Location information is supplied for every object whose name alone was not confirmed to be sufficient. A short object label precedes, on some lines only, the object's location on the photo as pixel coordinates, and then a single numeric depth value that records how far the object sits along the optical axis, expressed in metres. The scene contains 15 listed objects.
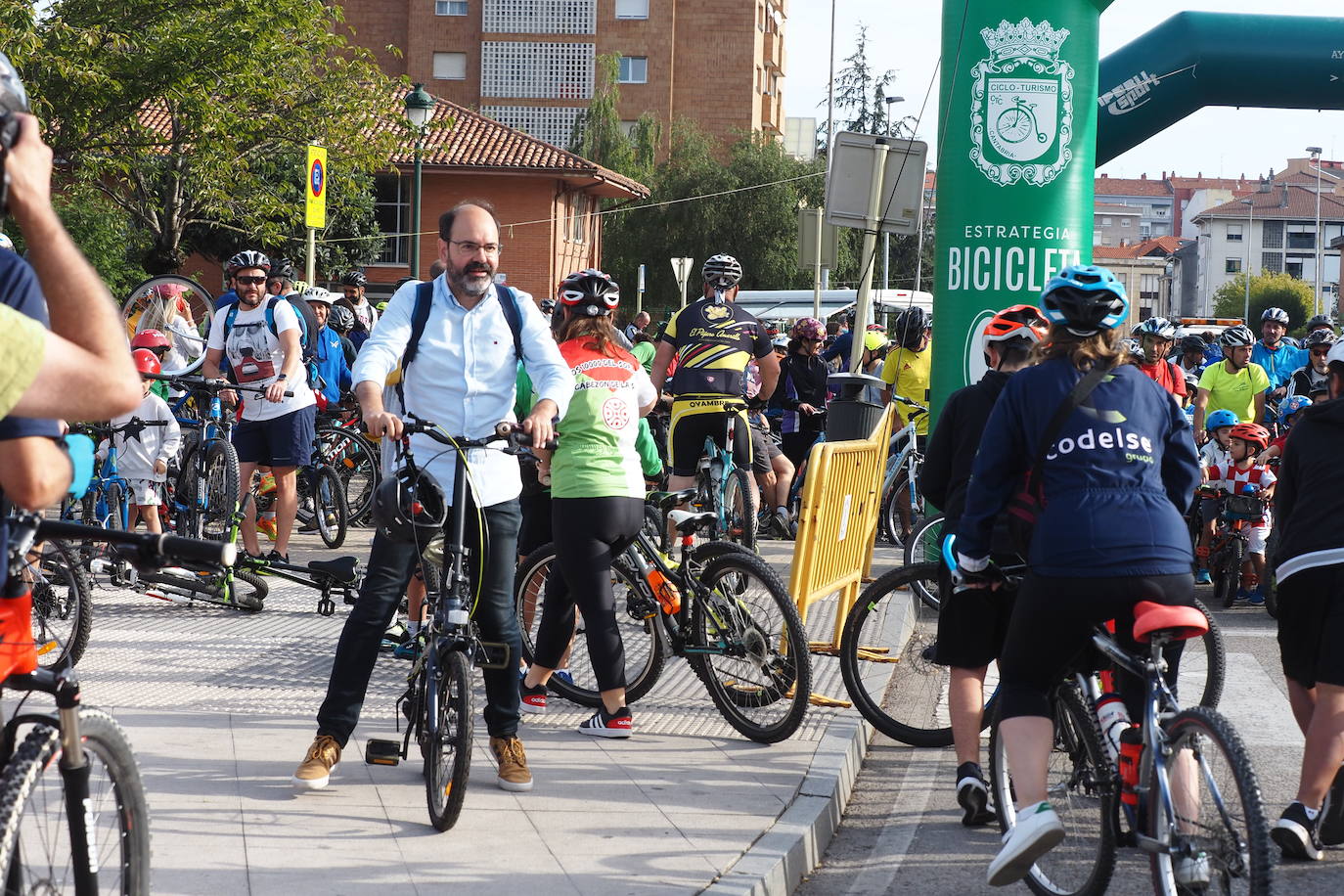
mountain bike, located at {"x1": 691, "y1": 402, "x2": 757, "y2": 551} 11.02
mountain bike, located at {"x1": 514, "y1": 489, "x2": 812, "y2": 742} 6.51
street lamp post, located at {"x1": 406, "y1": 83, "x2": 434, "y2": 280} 21.33
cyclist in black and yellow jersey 10.89
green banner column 10.52
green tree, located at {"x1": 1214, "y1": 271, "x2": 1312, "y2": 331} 114.31
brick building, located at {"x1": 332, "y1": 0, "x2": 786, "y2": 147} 72.12
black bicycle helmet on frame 5.34
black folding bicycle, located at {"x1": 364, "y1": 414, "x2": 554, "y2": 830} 5.04
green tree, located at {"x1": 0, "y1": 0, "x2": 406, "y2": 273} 21.08
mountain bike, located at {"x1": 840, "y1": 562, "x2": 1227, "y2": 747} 6.92
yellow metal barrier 7.61
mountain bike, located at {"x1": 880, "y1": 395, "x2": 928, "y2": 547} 13.53
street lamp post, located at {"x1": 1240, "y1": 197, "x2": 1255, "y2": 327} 136.25
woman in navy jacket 4.29
